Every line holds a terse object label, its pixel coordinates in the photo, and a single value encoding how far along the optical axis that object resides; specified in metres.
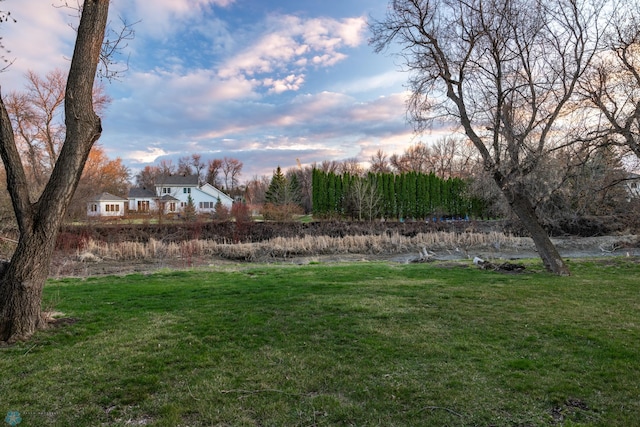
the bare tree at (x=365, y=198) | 35.75
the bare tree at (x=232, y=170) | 83.19
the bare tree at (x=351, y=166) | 70.12
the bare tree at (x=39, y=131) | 23.67
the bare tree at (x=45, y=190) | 4.72
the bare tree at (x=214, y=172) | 80.94
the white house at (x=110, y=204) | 48.65
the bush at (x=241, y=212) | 29.72
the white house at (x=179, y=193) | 56.50
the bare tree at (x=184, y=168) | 77.88
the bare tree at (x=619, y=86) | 8.33
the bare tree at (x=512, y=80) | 9.38
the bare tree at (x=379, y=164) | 67.04
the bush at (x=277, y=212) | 33.72
